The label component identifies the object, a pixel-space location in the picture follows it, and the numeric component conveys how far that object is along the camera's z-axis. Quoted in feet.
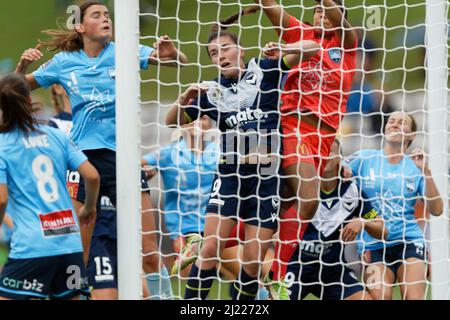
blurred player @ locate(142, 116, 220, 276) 44.75
